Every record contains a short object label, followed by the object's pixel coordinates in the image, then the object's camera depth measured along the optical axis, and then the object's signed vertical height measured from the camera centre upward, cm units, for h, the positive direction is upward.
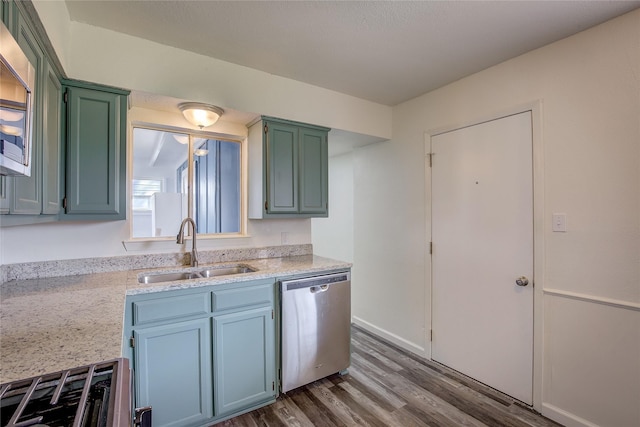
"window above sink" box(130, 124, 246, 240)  230 +28
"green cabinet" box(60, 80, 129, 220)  174 +39
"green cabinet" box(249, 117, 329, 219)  245 +39
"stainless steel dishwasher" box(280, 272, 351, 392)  217 -87
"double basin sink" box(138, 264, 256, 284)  206 -44
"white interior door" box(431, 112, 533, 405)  210 -30
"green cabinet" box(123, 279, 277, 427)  168 -84
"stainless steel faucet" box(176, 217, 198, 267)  221 -18
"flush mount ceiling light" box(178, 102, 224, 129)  215 +75
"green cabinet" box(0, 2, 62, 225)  107 +34
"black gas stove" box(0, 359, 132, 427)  67 -45
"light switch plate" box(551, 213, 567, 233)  190 -6
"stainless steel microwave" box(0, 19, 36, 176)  72 +28
